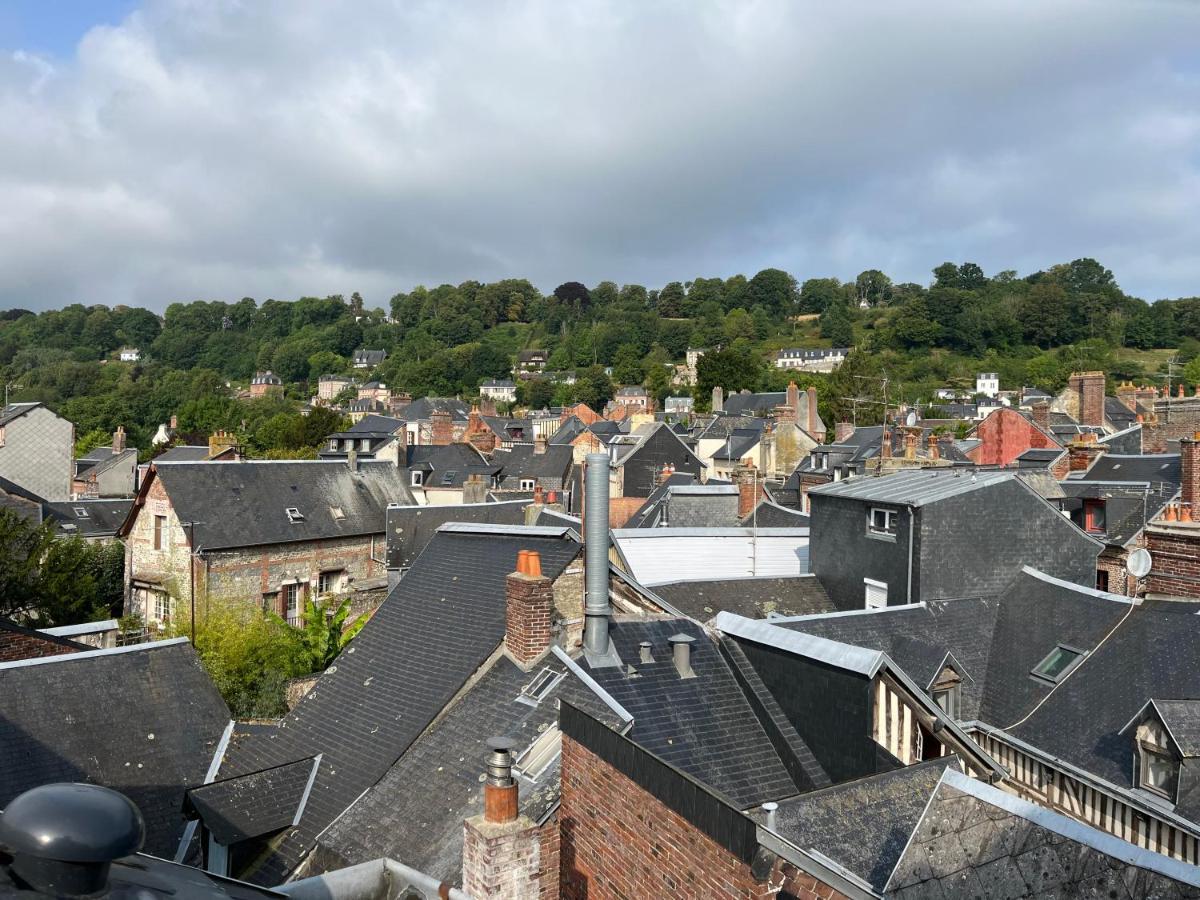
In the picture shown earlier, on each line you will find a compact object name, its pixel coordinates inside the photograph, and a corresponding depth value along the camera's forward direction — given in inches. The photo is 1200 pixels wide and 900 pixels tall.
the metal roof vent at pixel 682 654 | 470.9
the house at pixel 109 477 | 2338.8
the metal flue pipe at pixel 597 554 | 466.3
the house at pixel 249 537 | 1117.7
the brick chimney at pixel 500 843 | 295.3
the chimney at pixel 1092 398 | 2187.5
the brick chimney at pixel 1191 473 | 610.5
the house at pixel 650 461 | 1956.2
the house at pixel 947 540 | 644.7
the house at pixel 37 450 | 1872.5
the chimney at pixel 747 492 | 1129.4
